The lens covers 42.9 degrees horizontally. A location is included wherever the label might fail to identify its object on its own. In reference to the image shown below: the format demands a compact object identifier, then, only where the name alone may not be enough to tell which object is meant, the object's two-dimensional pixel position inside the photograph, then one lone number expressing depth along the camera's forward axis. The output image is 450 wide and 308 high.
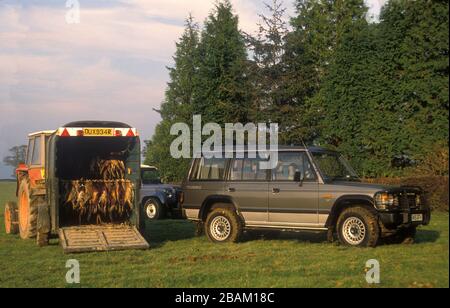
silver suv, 10.93
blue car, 20.33
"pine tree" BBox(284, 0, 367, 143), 25.41
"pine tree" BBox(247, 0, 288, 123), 26.31
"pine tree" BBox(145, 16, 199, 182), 31.00
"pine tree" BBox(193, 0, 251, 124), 27.25
